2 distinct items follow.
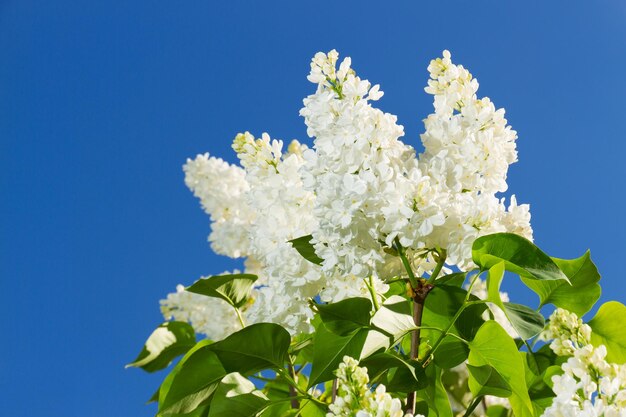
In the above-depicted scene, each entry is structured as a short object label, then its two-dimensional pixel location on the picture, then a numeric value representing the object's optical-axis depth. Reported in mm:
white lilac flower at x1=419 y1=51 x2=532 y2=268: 877
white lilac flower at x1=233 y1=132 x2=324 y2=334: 1028
